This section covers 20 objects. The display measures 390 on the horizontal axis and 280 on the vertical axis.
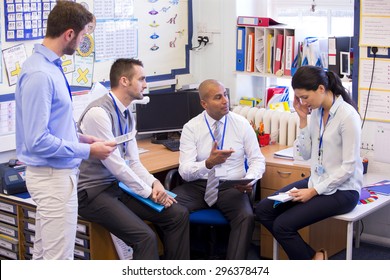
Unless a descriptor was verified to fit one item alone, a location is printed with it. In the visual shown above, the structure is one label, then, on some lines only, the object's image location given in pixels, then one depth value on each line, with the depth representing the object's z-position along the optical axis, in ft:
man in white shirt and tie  13.56
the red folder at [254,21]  16.61
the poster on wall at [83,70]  15.19
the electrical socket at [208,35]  17.98
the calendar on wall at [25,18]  13.66
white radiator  15.98
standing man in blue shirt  9.93
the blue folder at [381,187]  13.73
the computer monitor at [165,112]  16.40
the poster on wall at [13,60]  13.74
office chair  13.36
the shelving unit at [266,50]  16.30
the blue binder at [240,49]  17.22
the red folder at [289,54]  16.19
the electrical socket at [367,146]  15.16
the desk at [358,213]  12.40
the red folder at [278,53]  16.44
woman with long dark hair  12.43
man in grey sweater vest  12.24
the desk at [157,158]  14.23
